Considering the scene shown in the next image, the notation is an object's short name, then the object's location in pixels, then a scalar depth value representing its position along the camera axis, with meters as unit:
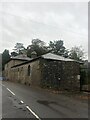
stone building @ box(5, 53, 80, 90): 12.59
